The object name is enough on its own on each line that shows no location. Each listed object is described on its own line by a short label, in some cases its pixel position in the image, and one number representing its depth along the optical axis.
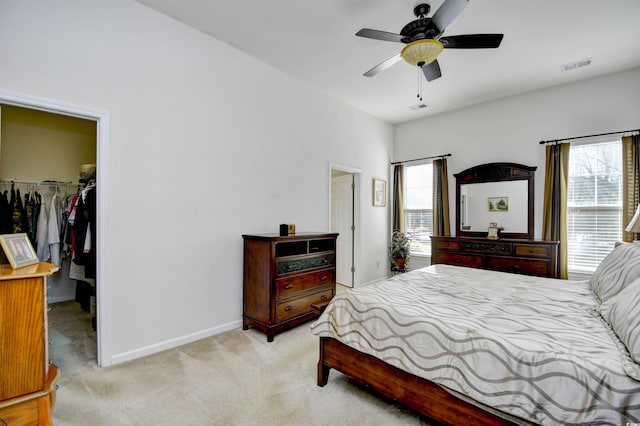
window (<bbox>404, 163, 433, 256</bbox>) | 5.27
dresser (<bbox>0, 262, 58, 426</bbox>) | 1.52
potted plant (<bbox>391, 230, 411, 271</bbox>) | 5.29
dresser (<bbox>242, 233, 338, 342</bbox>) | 2.93
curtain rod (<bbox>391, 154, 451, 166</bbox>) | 5.00
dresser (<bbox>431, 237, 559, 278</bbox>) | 3.69
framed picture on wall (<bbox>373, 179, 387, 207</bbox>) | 5.34
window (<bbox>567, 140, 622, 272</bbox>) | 3.64
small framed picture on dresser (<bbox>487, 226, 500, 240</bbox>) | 4.28
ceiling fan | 2.08
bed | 1.15
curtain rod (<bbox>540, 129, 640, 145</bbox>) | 3.47
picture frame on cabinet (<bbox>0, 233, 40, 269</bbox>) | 1.67
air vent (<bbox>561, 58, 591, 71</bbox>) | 3.36
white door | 5.16
